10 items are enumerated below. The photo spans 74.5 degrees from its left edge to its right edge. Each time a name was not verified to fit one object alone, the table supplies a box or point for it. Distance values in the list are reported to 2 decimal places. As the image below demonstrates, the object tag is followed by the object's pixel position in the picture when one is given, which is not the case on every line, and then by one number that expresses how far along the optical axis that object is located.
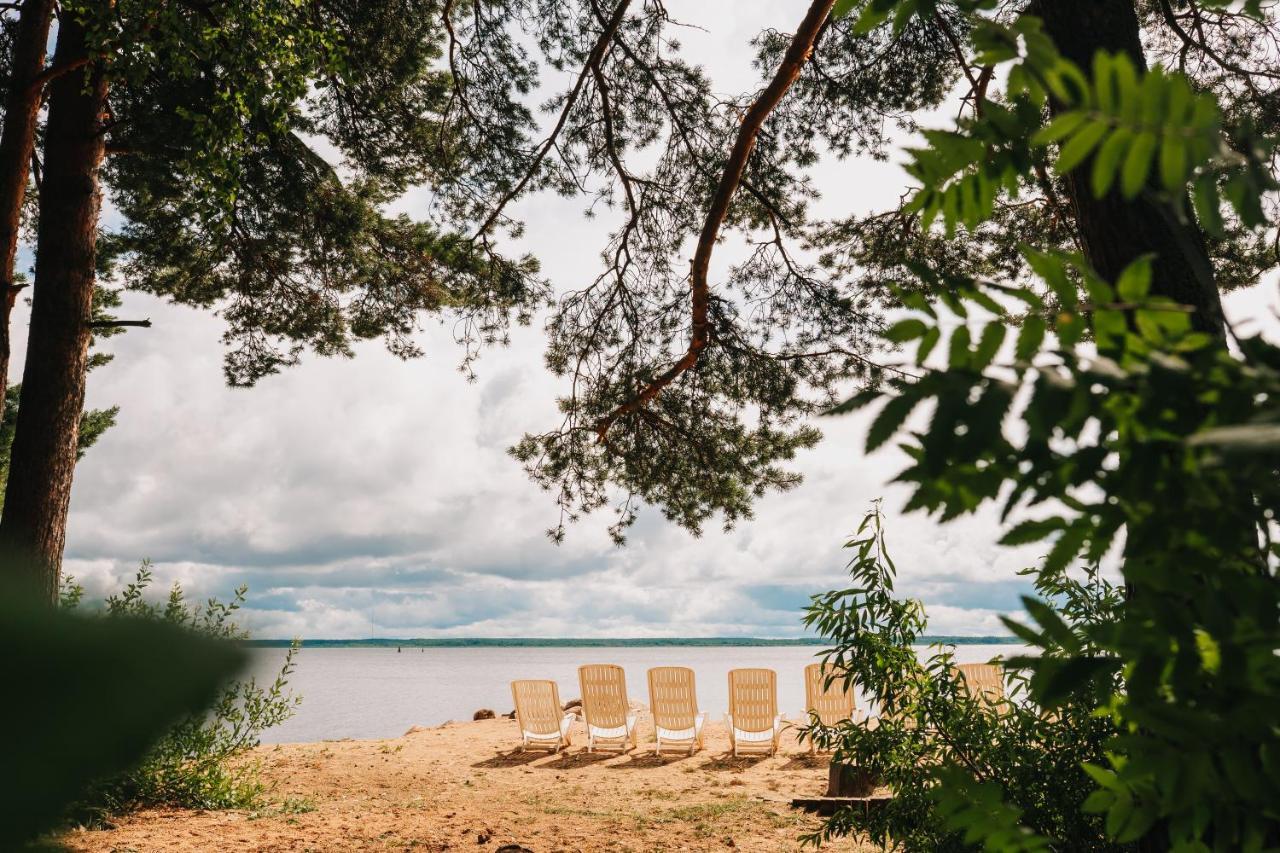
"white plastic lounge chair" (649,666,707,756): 10.59
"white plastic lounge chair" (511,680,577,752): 10.86
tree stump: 6.89
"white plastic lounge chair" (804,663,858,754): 10.60
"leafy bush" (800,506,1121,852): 3.04
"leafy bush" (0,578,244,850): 0.36
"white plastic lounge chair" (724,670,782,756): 10.40
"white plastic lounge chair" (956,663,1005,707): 10.01
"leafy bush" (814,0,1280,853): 0.75
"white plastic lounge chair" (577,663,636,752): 10.83
